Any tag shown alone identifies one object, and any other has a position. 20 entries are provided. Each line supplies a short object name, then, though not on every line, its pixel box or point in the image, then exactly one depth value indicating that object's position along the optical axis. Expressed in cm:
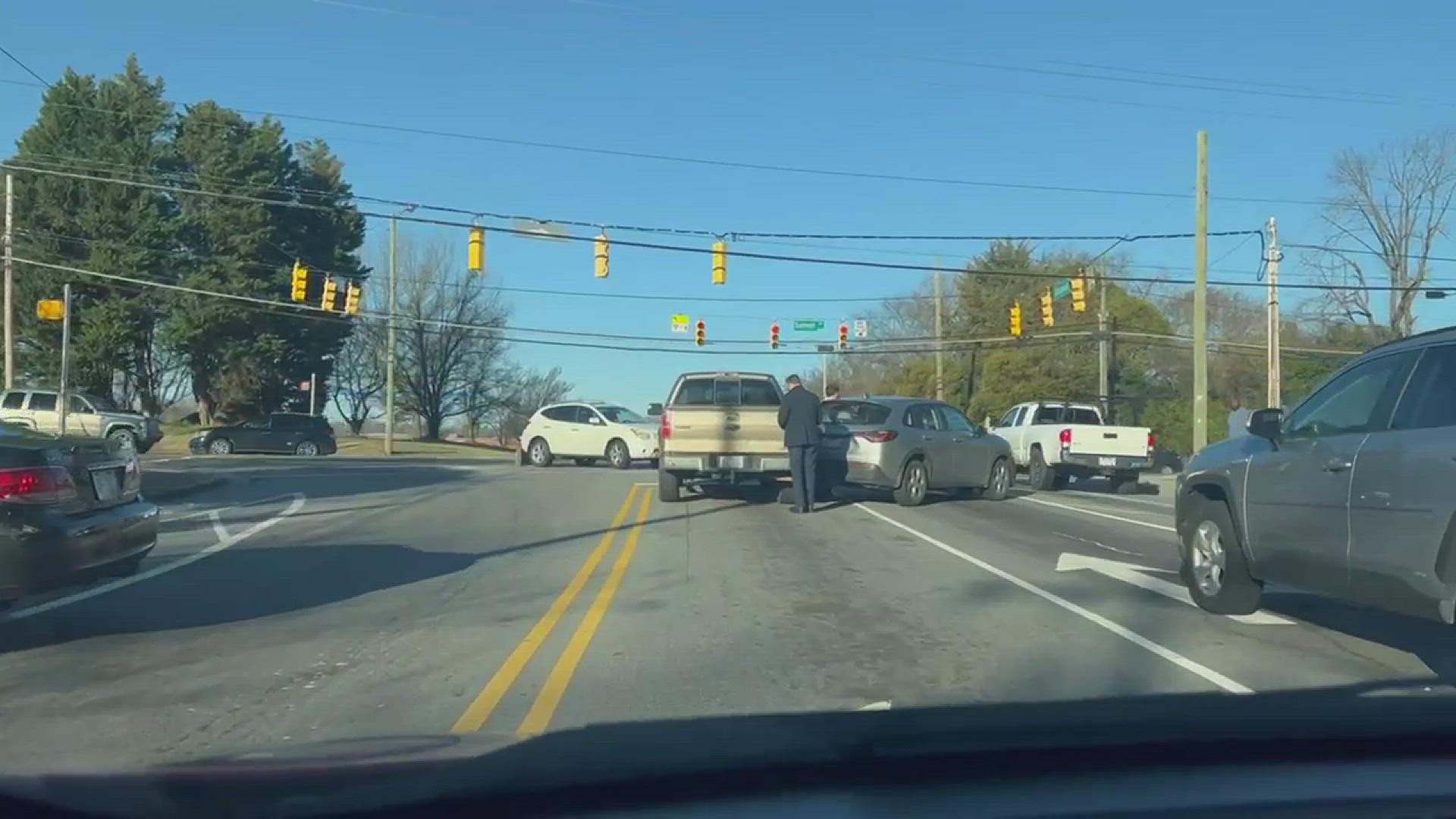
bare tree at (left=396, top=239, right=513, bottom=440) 6869
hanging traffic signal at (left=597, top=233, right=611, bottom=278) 2962
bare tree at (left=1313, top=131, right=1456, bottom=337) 4369
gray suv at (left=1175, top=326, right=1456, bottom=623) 631
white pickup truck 2339
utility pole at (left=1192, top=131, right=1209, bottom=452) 2830
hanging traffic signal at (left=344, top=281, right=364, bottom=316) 4141
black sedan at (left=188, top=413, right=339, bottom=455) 4451
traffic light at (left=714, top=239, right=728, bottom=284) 3036
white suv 3066
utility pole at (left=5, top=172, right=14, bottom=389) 3578
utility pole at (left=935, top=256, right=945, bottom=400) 4931
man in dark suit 1588
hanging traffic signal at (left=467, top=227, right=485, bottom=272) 2922
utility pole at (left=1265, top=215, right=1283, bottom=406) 3534
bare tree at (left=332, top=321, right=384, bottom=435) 7400
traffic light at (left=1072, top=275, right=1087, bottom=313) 3425
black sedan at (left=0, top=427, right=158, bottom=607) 773
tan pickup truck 1723
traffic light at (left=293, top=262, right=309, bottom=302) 3731
